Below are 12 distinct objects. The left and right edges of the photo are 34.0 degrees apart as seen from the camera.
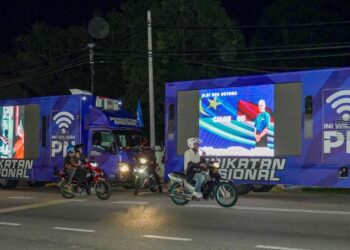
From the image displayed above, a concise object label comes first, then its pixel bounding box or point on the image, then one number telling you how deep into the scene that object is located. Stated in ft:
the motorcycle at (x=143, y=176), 58.44
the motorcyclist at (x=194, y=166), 45.62
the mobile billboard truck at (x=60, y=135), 64.59
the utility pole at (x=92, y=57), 102.15
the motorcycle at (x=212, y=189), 44.88
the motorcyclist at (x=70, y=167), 55.62
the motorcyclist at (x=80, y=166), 55.16
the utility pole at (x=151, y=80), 85.30
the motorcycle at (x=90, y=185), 53.47
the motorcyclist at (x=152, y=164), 59.25
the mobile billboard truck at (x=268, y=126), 48.11
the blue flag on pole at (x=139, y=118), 71.20
